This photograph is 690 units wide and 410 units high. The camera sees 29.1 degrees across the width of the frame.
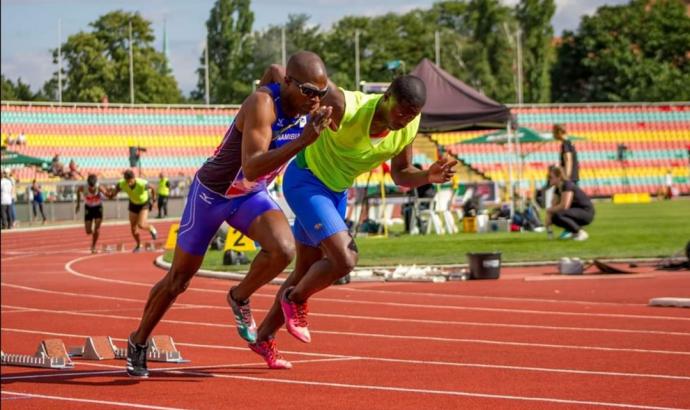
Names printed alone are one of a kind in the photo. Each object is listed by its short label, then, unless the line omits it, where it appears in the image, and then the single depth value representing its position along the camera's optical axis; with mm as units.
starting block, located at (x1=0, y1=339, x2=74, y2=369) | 8539
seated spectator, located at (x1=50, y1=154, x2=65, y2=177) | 50719
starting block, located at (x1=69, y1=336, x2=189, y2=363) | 8844
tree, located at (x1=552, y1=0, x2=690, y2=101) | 90250
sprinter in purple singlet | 7199
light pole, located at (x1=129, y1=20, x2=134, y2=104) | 69500
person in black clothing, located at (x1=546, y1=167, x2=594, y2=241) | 21969
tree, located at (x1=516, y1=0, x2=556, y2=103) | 89312
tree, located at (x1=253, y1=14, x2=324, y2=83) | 95562
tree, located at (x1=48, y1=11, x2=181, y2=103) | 80562
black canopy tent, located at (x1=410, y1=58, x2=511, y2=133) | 26844
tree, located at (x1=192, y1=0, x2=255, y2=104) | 94500
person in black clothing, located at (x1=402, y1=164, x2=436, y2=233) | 28281
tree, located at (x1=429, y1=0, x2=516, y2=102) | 90625
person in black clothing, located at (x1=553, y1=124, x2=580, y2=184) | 21688
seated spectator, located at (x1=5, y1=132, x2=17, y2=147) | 53288
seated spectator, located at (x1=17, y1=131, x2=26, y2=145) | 53438
